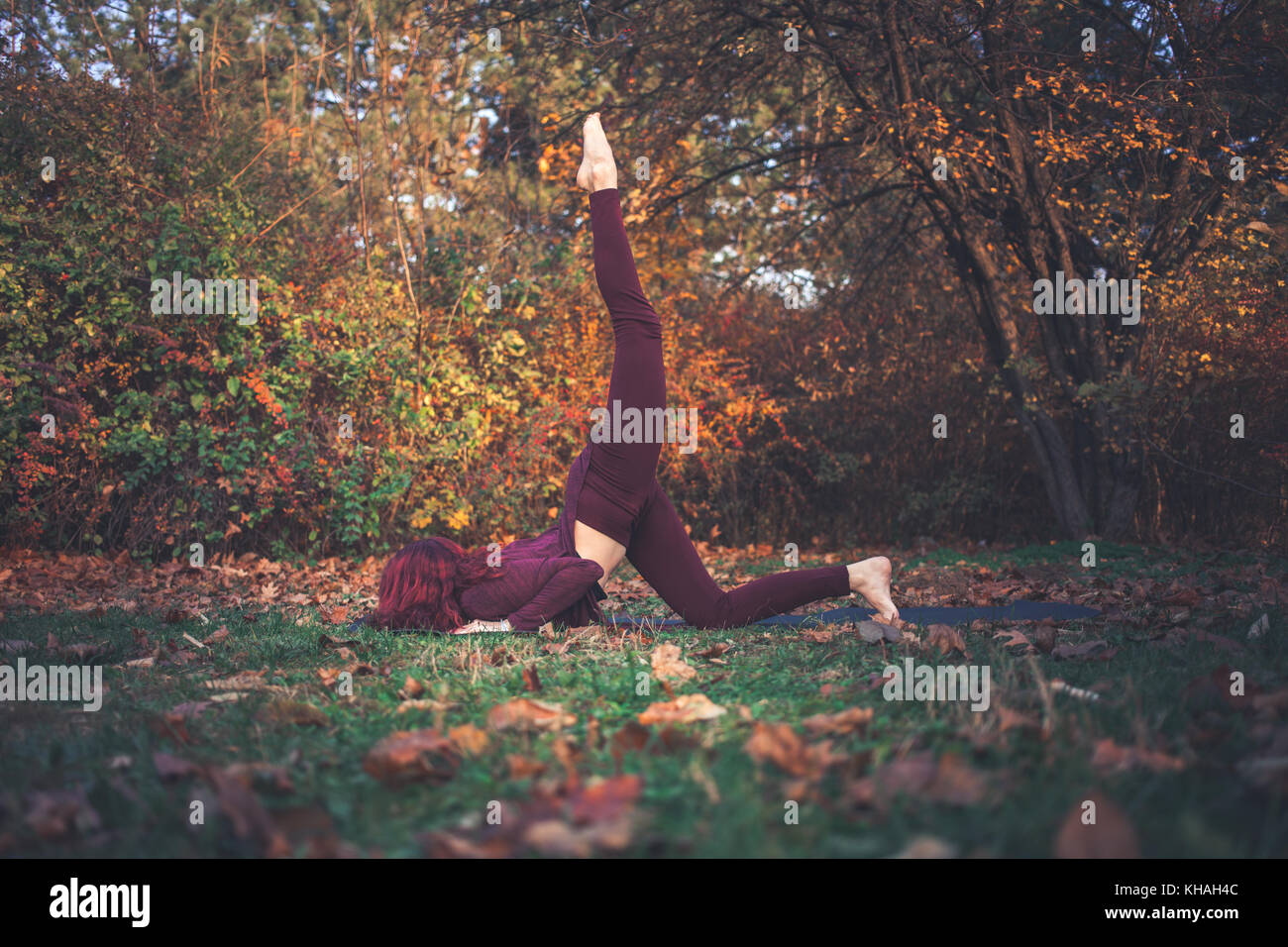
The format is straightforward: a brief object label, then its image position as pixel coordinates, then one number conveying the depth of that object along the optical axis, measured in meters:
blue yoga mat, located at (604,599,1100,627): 4.05
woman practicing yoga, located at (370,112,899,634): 3.57
